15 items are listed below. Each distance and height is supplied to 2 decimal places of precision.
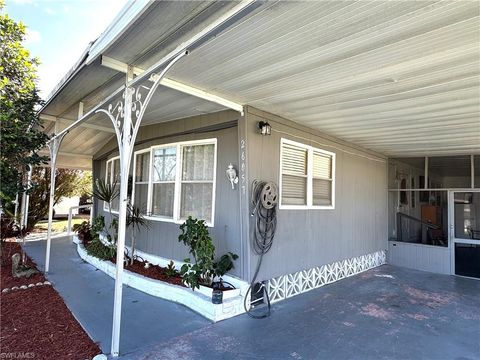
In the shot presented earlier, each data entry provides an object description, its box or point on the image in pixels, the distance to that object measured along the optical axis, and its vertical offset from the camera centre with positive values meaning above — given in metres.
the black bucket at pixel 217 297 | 3.74 -1.26
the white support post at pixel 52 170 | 5.51 +0.38
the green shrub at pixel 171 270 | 4.80 -1.24
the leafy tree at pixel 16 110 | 4.36 +1.22
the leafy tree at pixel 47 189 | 10.59 +0.11
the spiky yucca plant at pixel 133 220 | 5.51 -0.49
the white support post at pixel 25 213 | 7.85 -0.62
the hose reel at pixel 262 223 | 4.18 -0.37
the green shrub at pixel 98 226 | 6.85 -0.78
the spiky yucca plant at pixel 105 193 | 6.20 -0.01
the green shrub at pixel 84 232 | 8.15 -1.14
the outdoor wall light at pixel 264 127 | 4.26 +1.00
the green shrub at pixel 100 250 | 5.97 -1.22
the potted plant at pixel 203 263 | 4.07 -0.94
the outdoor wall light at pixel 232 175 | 4.29 +0.30
